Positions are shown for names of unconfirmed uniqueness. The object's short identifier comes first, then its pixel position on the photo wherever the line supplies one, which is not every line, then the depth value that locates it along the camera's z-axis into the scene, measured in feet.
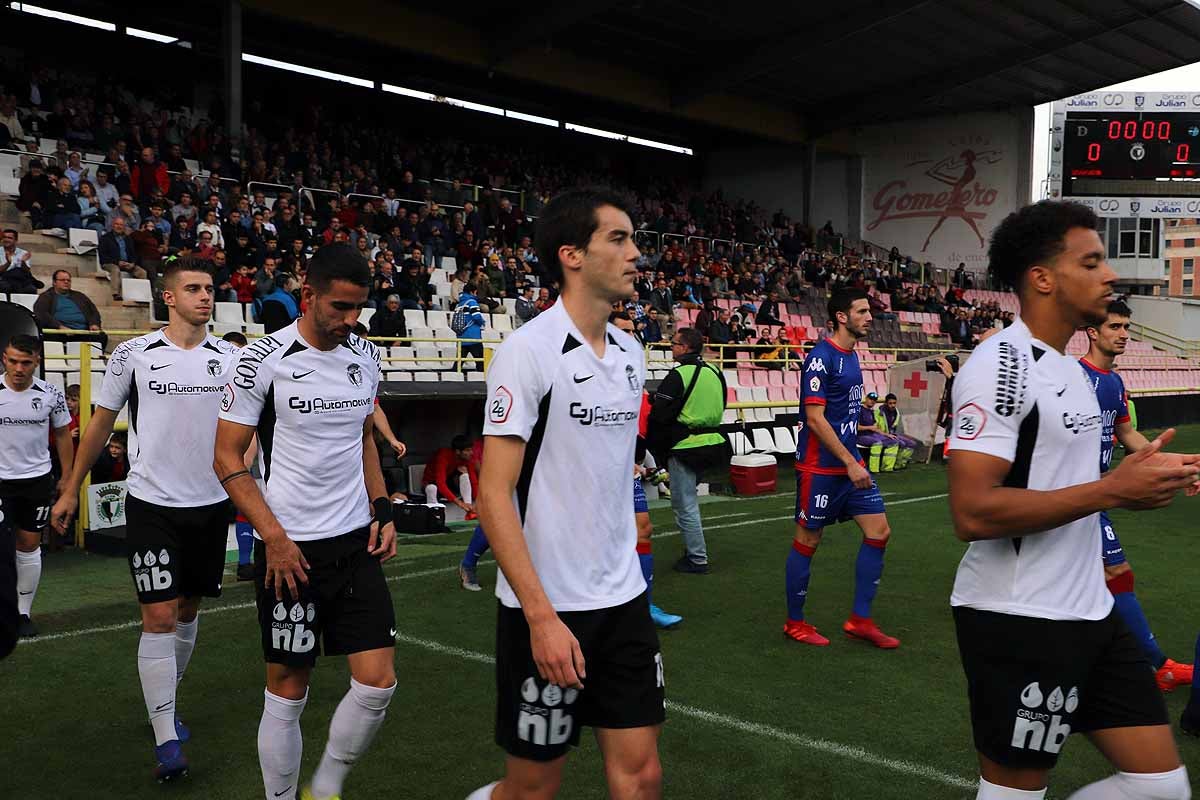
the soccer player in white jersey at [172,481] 14.28
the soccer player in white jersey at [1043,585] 8.36
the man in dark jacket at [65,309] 37.37
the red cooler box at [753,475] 47.67
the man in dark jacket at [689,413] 25.96
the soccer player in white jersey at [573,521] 8.55
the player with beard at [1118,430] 16.97
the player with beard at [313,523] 11.88
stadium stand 48.01
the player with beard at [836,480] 20.79
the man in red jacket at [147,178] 52.25
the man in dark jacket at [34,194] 47.65
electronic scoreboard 101.45
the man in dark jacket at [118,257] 45.80
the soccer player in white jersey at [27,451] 21.94
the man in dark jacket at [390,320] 47.01
